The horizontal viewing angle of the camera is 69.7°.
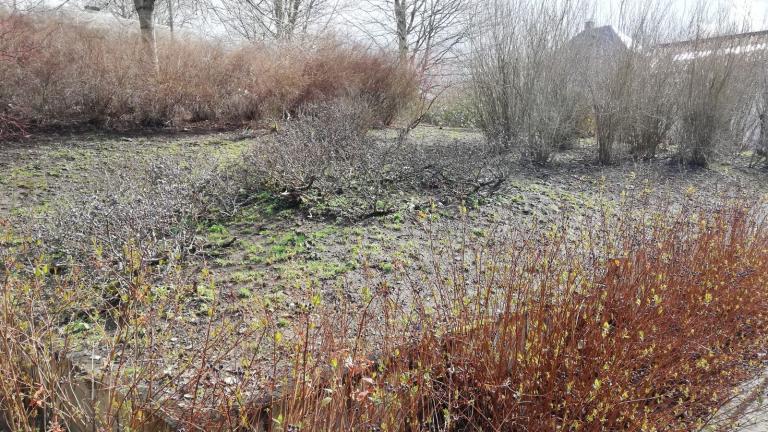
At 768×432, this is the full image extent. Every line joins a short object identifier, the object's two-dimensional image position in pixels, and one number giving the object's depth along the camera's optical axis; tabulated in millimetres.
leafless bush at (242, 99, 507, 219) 4500
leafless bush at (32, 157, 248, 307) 3082
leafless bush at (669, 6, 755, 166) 7082
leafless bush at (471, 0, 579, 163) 6625
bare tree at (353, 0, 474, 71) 19359
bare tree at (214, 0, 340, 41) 18719
